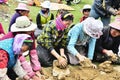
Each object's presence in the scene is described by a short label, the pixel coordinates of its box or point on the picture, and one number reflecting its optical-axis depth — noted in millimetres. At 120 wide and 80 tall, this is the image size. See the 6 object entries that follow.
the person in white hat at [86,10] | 7127
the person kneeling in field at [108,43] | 5668
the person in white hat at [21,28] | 4289
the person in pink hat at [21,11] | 6002
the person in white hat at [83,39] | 5289
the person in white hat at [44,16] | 7320
